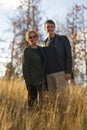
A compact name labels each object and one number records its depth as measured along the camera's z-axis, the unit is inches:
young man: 245.6
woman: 244.5
